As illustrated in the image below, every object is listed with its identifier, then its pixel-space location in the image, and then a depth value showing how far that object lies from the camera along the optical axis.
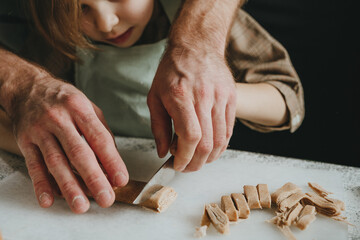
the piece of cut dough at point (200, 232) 0.67
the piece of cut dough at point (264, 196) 0.75
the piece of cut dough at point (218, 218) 0.68
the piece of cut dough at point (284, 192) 0.76
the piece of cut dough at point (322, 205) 0.72
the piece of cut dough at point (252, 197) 0.74
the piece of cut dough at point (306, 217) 0.69
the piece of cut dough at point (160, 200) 0.73
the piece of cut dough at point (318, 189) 0.79
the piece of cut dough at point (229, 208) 0.71
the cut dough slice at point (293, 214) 0.69
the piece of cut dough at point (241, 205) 0.72
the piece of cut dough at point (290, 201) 0.73
